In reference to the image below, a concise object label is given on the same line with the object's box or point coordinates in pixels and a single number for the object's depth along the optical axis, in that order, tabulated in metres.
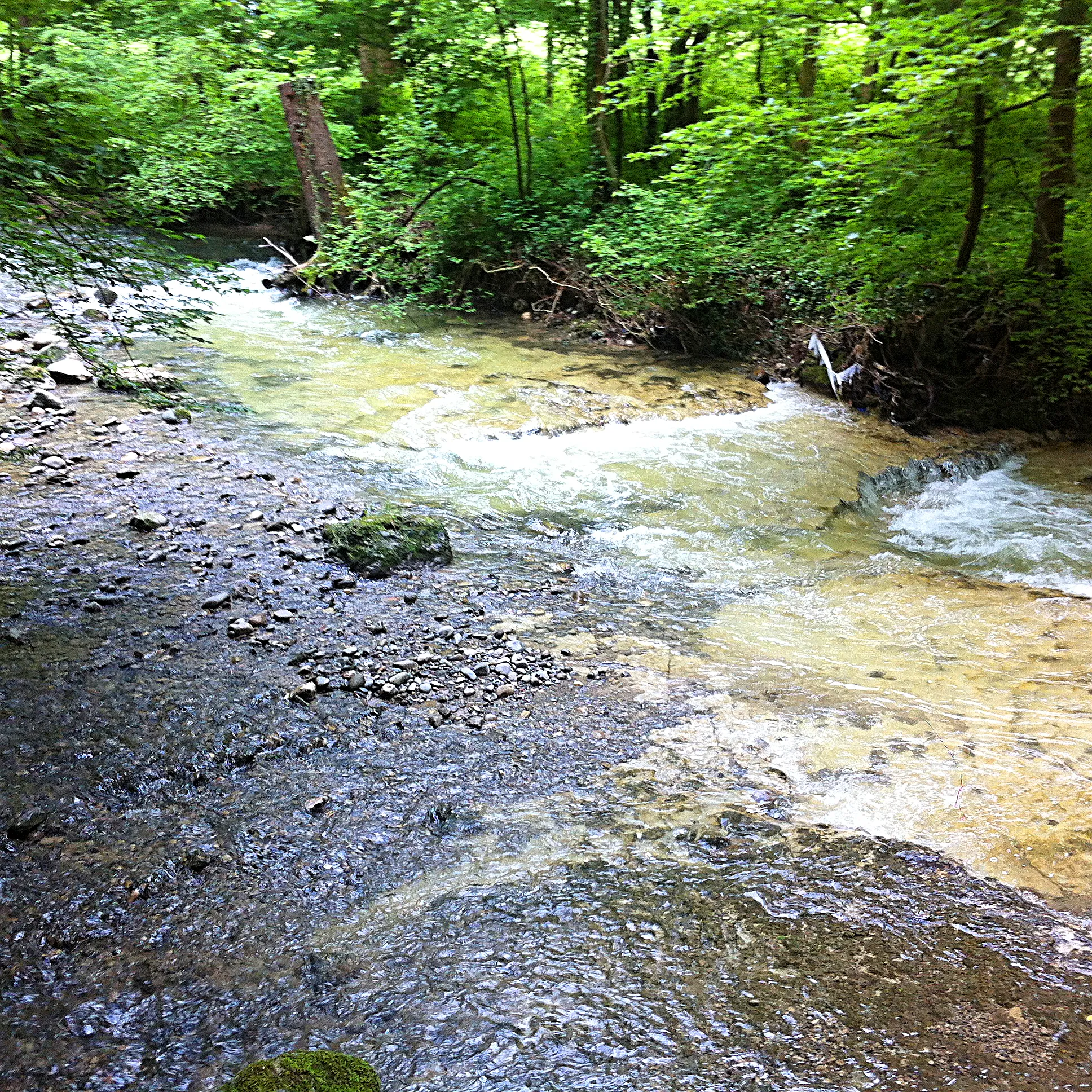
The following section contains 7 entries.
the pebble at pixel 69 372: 8.96
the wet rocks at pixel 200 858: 3.12
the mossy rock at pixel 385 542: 5.72
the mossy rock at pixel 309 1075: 2.21
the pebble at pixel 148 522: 5.91
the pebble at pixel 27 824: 3.15
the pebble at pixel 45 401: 8.05
